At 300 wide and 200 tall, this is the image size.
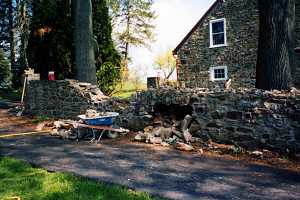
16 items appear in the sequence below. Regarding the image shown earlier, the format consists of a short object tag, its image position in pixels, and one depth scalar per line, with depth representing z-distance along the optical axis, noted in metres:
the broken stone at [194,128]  9.47
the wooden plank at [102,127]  9.93
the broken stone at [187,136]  9.22
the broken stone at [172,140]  9.29
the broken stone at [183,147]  8.54
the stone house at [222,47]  22.38
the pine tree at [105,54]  19.42
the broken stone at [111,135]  10.36
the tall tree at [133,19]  43.22
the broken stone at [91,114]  10.39
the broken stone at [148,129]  10.39
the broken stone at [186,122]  9.56
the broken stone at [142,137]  9.71
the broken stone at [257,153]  7.86
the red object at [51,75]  15.27
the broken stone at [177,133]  9.48
